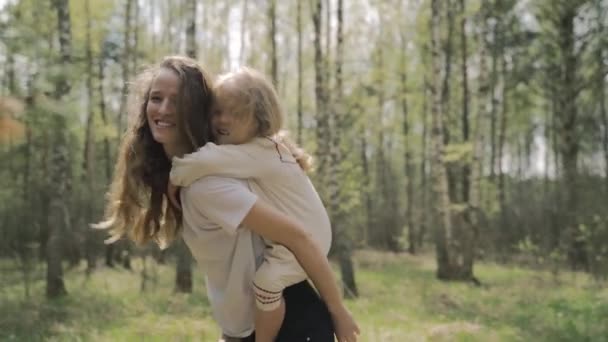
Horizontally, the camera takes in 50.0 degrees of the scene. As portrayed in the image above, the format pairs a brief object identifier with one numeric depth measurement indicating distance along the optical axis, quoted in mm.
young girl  1671
